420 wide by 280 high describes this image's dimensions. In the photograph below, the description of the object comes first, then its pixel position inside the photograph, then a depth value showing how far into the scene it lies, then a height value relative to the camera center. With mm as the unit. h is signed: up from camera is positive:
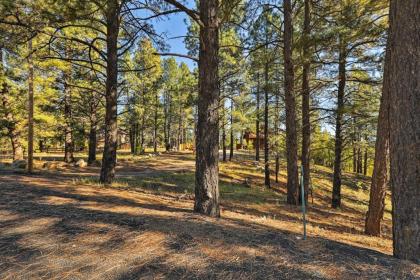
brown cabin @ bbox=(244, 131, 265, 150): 48122 +687
